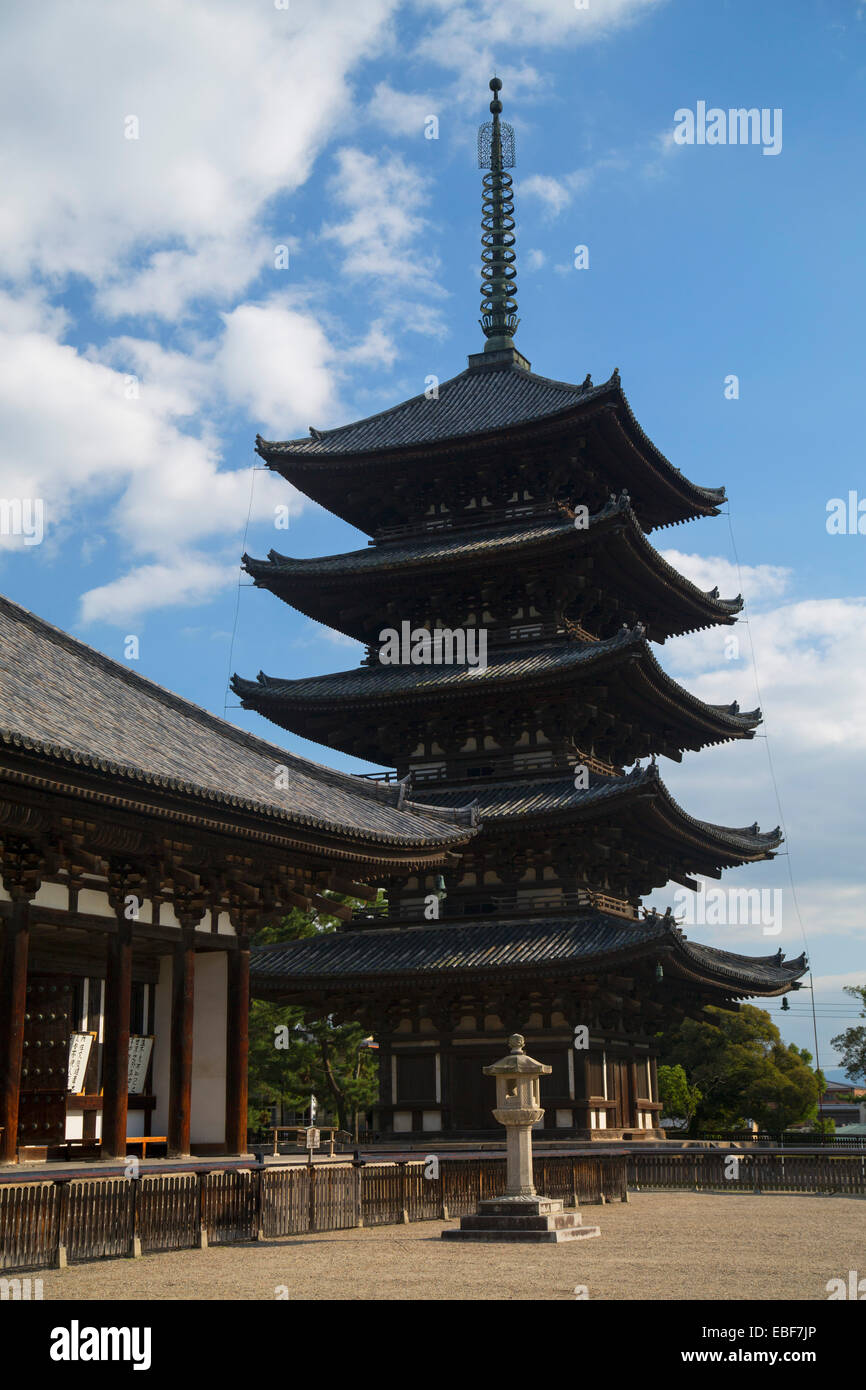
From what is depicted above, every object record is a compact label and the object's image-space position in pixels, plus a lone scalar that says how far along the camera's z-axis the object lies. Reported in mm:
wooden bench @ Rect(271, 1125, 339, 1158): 48038
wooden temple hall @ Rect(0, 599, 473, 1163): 19094
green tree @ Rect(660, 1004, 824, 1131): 65500
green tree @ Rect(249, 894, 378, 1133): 58781
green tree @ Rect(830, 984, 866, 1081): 87750
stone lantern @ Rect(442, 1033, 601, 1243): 20625
